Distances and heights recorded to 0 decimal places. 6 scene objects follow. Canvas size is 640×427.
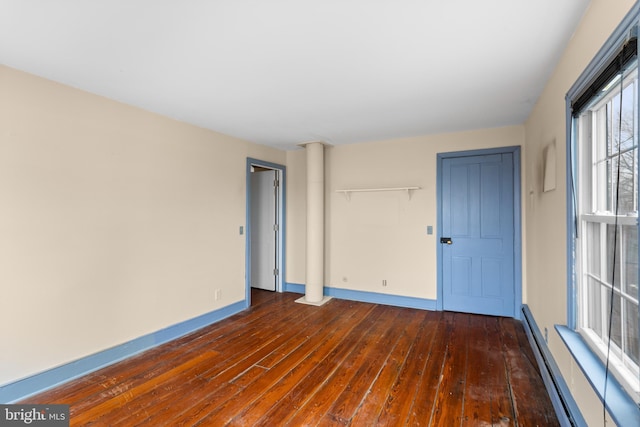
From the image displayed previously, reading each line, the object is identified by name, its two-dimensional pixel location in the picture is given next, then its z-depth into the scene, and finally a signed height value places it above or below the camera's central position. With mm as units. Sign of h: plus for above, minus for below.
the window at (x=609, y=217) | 1275 -26
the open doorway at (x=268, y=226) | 4973 -216
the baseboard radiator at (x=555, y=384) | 1674 -1153
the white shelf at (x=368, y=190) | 4076 +323
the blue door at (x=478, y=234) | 3682 -280
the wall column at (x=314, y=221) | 4402 -120
